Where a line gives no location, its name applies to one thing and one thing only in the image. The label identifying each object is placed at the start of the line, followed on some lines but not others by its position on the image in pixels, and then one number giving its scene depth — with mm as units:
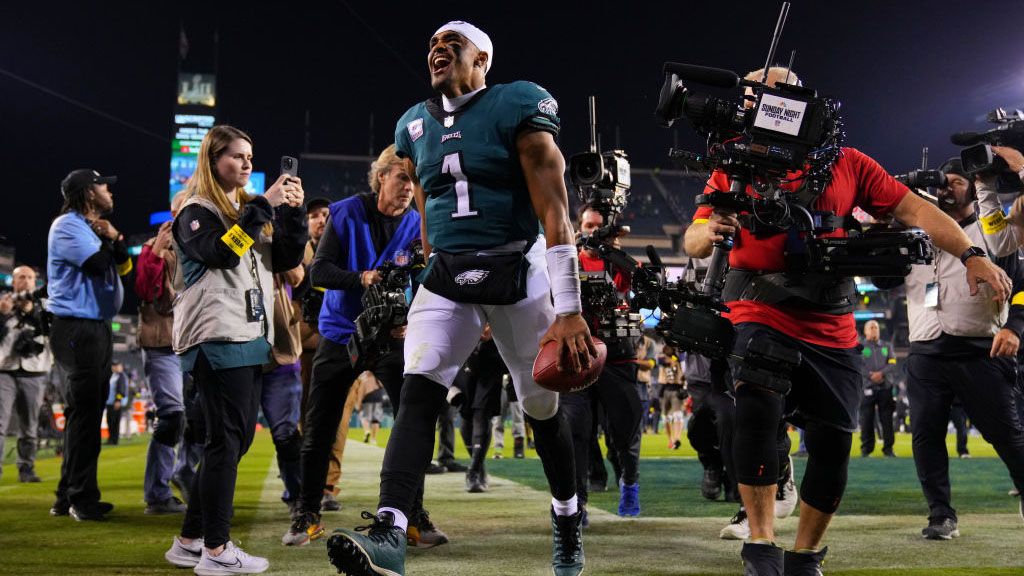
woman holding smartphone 4285
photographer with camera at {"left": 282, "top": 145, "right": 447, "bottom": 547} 5145
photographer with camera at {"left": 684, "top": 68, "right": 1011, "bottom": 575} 3746
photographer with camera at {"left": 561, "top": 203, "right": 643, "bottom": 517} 6107
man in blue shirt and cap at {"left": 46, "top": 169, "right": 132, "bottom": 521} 6652
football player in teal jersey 3219
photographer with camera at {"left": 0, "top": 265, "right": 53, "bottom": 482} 9547
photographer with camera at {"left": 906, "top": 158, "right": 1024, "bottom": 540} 5566
